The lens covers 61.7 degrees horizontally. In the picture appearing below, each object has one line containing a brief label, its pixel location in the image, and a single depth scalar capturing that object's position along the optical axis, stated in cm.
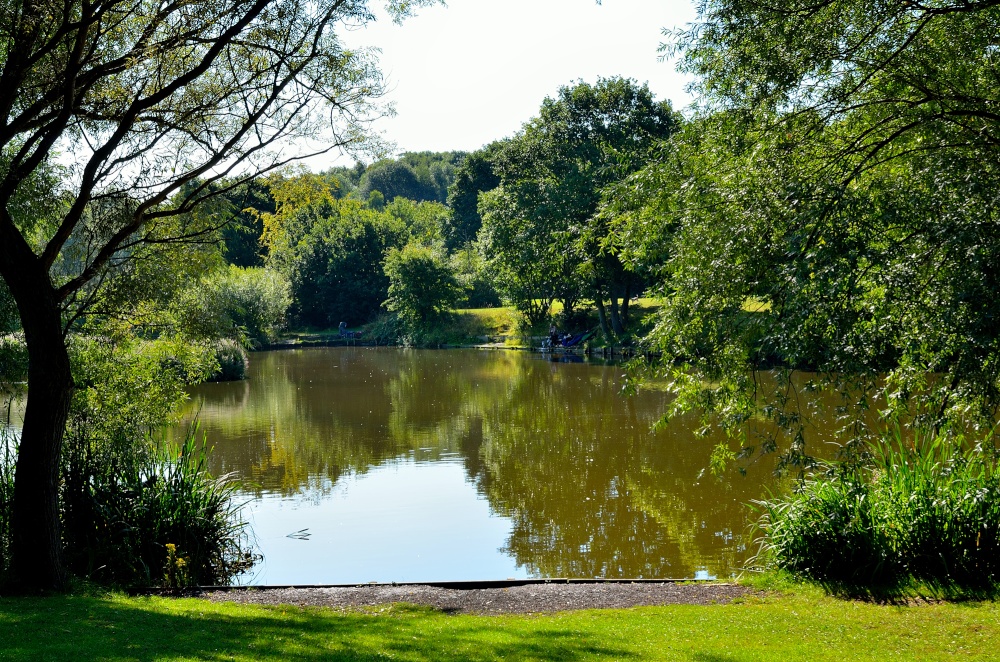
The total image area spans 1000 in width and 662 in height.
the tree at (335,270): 6053
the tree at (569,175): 3519
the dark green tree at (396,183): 12344
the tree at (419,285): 5162
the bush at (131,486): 975
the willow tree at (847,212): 721
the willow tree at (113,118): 787
